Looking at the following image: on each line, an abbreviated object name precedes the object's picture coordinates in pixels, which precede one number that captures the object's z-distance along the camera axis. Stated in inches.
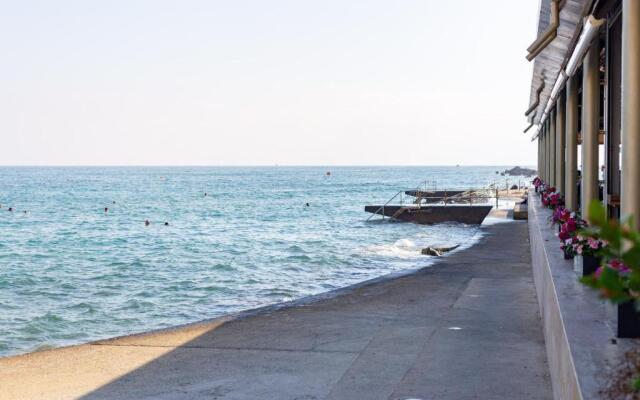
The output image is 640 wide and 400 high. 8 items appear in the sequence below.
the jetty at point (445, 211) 1612.9
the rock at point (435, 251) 970.7
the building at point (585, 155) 191.6
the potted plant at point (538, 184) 974.4
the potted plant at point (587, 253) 267.4
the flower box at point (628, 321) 190.2
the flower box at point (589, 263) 274.4
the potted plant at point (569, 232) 296.7
